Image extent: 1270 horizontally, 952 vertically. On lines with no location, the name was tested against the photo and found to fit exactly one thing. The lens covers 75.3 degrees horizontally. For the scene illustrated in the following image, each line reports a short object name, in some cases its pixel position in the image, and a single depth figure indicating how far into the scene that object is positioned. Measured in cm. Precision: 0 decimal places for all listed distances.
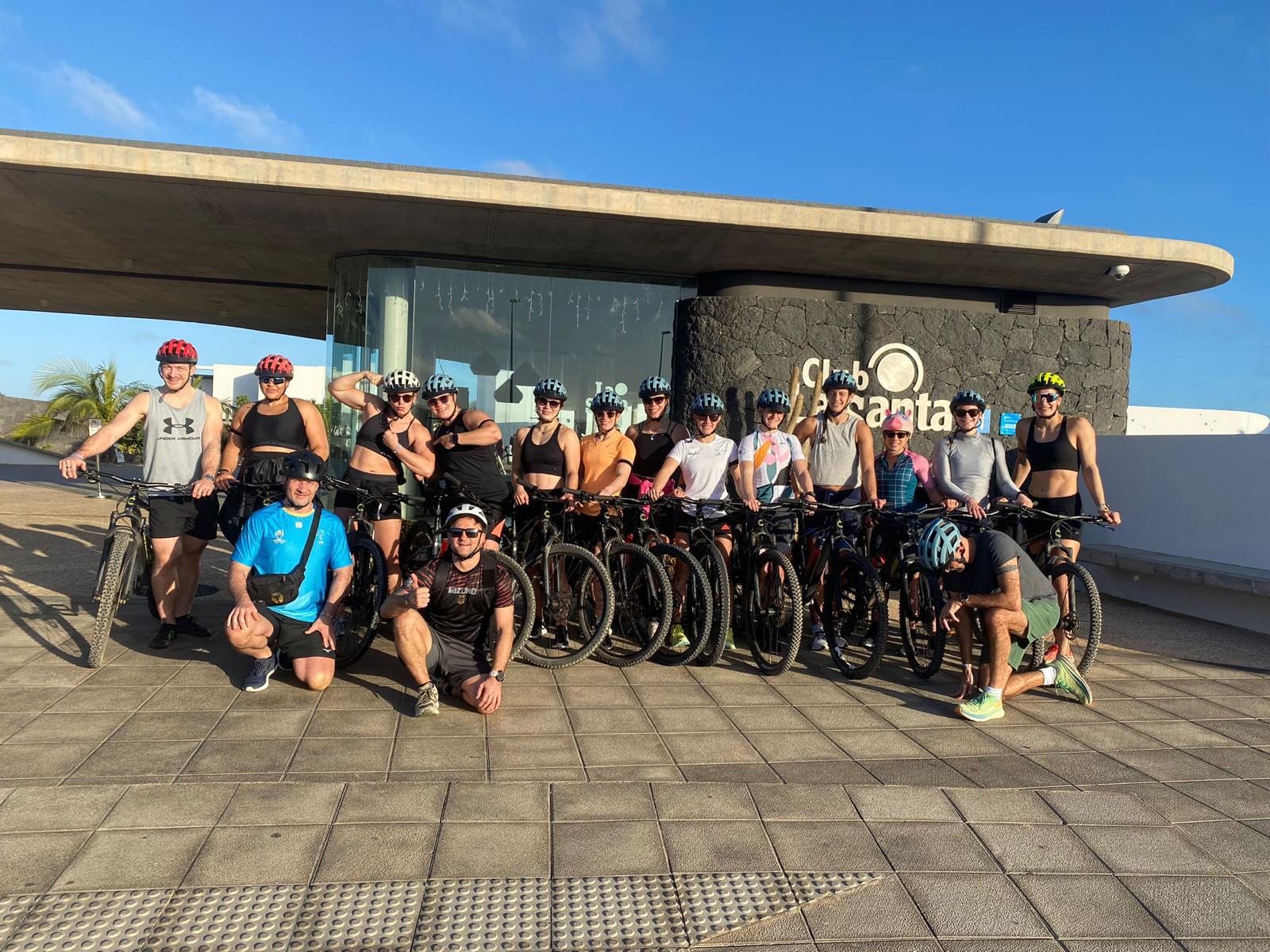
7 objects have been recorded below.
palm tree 2491
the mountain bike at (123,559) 464
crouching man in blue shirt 438
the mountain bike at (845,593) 495
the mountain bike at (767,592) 504
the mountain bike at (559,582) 496
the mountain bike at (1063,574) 512
